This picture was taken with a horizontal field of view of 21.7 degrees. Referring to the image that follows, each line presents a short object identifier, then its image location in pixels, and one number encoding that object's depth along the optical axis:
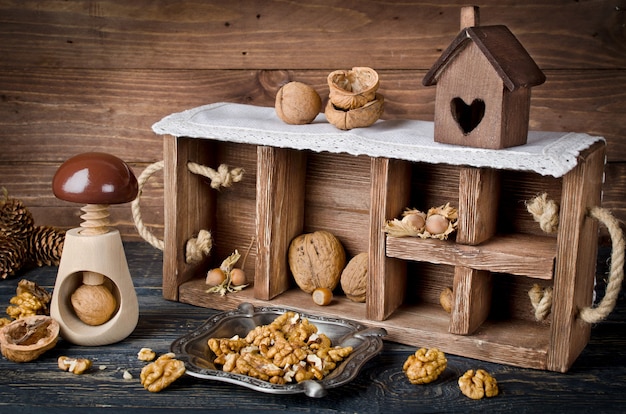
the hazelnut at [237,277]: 1.36
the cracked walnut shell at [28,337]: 1.22
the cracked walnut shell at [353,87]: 1.28
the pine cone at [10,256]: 1.41
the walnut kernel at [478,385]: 1.18
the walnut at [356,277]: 1.31
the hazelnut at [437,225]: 1.25
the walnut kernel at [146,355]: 1.23
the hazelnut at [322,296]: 1.31
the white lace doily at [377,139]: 1.20
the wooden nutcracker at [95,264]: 1.23
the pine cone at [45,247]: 1.45
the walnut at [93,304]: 1.25
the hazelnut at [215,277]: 1.36
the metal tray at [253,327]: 1.16
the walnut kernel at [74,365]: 1.20
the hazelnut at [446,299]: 1.29
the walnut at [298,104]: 1.30
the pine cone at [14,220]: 1.44
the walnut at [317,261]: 1.33
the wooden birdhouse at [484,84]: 1.21
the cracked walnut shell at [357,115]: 1.28
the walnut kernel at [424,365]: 1.19
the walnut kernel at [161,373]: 1.17
